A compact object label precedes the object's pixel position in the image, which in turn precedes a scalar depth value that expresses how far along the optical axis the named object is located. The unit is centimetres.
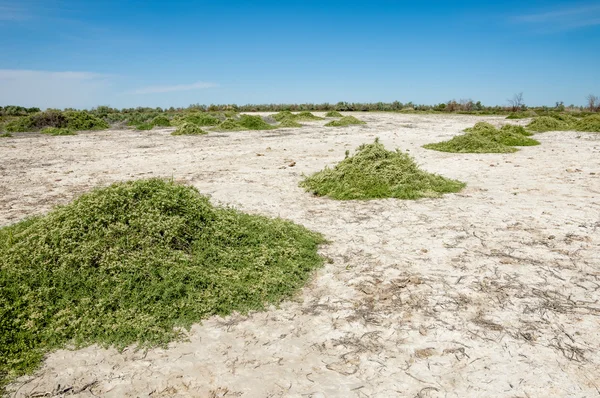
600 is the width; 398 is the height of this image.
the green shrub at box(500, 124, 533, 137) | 1883
